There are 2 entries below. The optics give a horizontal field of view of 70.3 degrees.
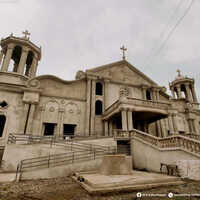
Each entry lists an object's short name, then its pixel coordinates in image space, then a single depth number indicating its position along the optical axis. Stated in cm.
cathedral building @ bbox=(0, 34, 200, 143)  1598
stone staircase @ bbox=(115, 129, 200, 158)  895
